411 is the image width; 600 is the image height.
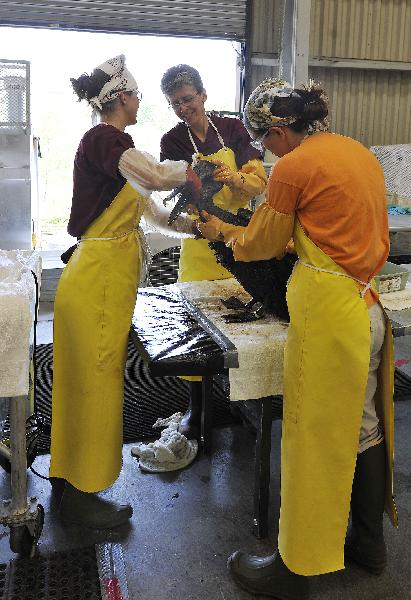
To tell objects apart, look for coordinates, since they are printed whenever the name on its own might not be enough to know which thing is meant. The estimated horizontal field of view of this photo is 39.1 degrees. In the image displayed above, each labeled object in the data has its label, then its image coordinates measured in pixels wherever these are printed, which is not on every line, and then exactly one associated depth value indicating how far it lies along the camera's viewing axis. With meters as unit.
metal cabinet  4.36
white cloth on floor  2.76
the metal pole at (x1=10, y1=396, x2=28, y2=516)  1.95
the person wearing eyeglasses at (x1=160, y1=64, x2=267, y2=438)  2.69
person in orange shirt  1.71
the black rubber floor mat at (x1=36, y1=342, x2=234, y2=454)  3.15
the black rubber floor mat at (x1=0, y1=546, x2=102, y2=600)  1.93
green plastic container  2.47
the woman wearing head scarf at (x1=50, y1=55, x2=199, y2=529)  2.08
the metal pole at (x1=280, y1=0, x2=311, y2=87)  5.31
